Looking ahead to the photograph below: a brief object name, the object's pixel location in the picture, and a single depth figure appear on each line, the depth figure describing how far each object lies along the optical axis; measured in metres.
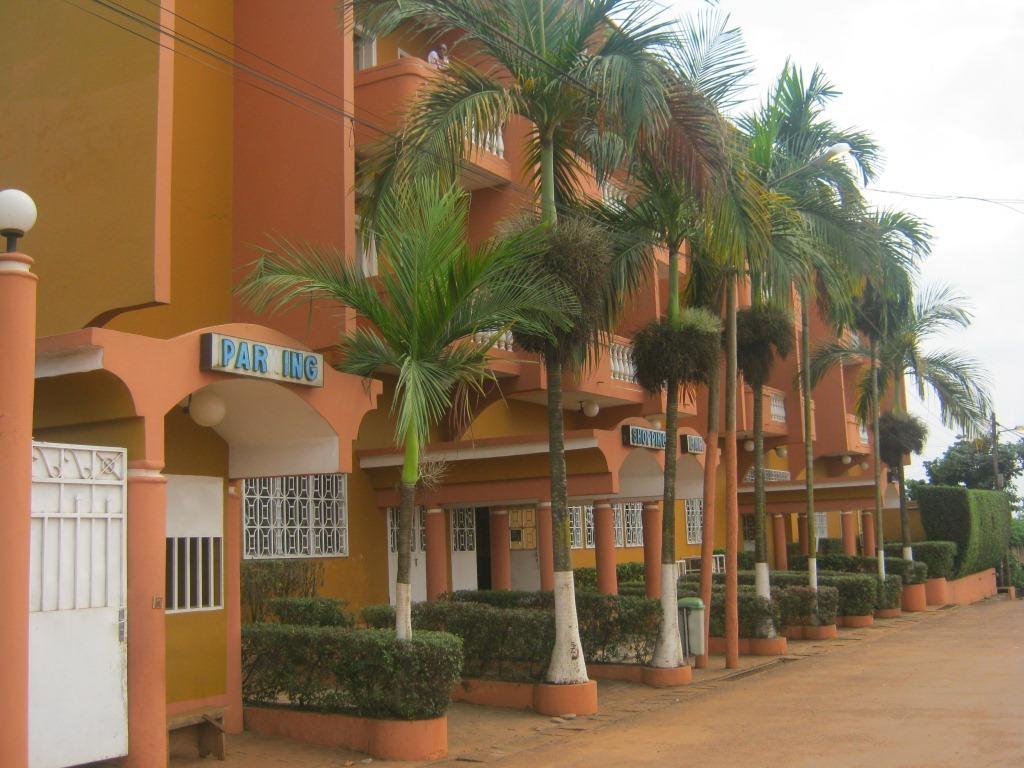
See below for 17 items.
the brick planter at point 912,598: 26.53
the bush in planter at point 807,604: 18.97
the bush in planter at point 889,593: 24.08
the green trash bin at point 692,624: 15.28
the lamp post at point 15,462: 5.65
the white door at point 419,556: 17.09
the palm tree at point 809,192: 15.25
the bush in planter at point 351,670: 9.40
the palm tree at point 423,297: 9.49
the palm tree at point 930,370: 24.98
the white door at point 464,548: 18.47
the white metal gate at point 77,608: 7.18
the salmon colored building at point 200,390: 7.59
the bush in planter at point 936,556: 29.17
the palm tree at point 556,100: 11.29
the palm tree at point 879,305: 20.36
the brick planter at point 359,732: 9.38
